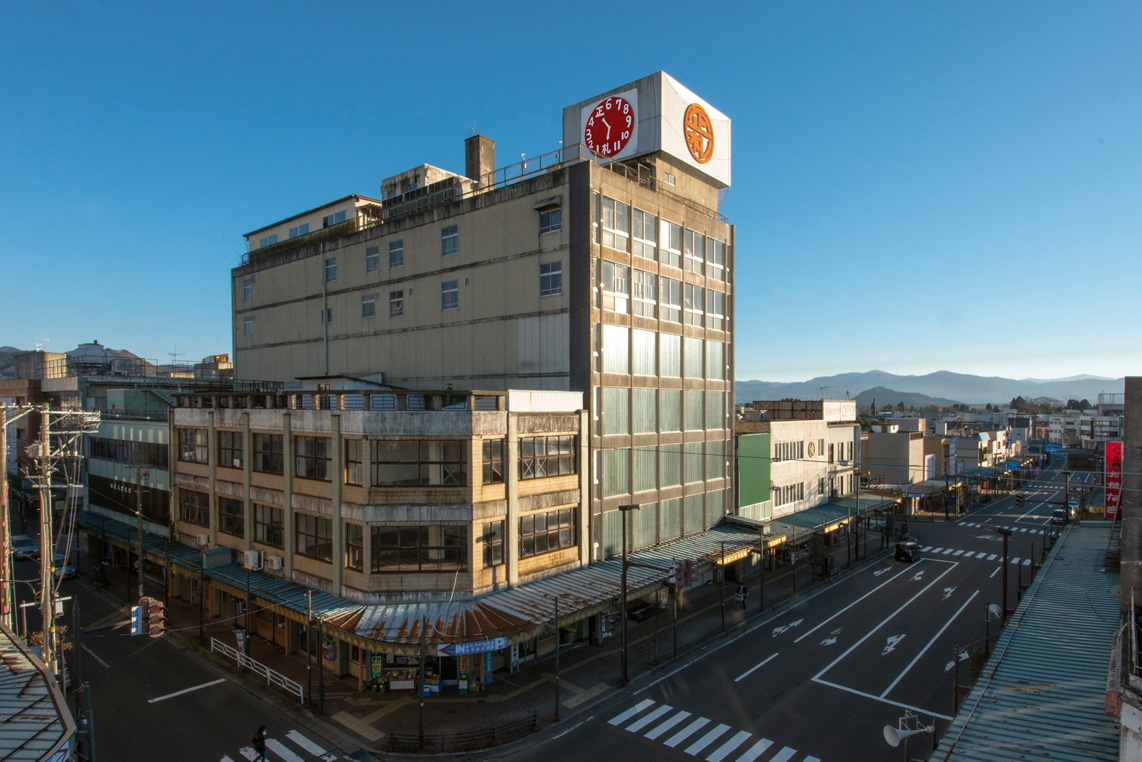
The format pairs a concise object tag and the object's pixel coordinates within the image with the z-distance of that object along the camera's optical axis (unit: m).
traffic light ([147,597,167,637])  23.92
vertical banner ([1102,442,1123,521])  33.53
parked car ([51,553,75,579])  44.53
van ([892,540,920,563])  52.78
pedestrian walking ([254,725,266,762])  20.94
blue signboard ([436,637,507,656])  23.91
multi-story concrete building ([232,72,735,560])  35.47
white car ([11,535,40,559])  50.81
